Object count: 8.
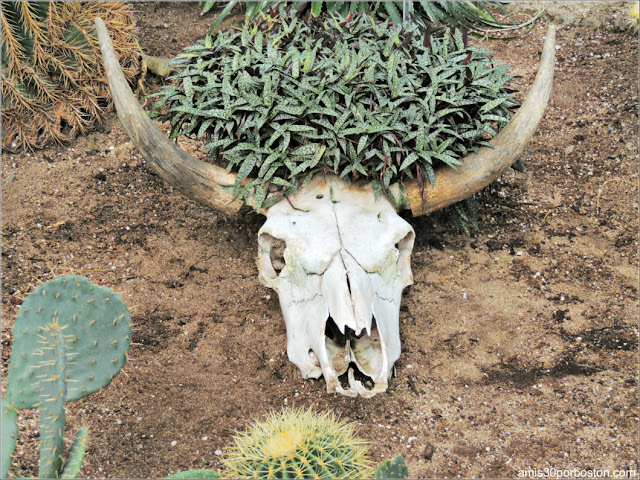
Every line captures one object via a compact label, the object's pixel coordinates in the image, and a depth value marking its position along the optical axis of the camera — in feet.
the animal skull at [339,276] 11.43
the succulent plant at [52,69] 17.71
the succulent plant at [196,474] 8.25
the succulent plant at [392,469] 8.41
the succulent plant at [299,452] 8.89
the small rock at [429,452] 11.35
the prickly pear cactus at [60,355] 9.11
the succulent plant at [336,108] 13.12
